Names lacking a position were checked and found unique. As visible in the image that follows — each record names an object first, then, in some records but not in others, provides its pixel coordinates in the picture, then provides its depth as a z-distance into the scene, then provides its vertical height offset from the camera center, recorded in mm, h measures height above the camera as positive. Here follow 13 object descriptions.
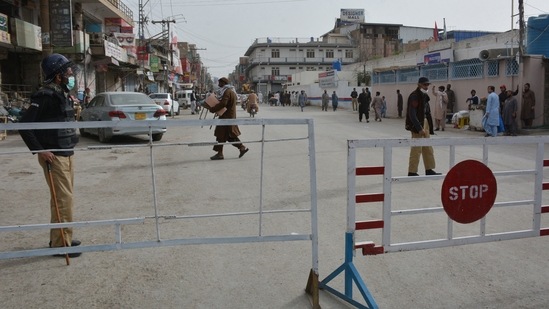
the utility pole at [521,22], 17406 +3022
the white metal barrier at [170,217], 3553 -858
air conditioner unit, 18750 +2073
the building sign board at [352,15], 101938 +19710
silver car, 13172 +38
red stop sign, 4012 -713
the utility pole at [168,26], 54181 +9387
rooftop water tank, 17016 +2504
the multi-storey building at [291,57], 93438 +10144
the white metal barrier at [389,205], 3637 -840
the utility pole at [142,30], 45594 +7933
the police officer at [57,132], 4395 -184
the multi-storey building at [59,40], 19922 +3486
